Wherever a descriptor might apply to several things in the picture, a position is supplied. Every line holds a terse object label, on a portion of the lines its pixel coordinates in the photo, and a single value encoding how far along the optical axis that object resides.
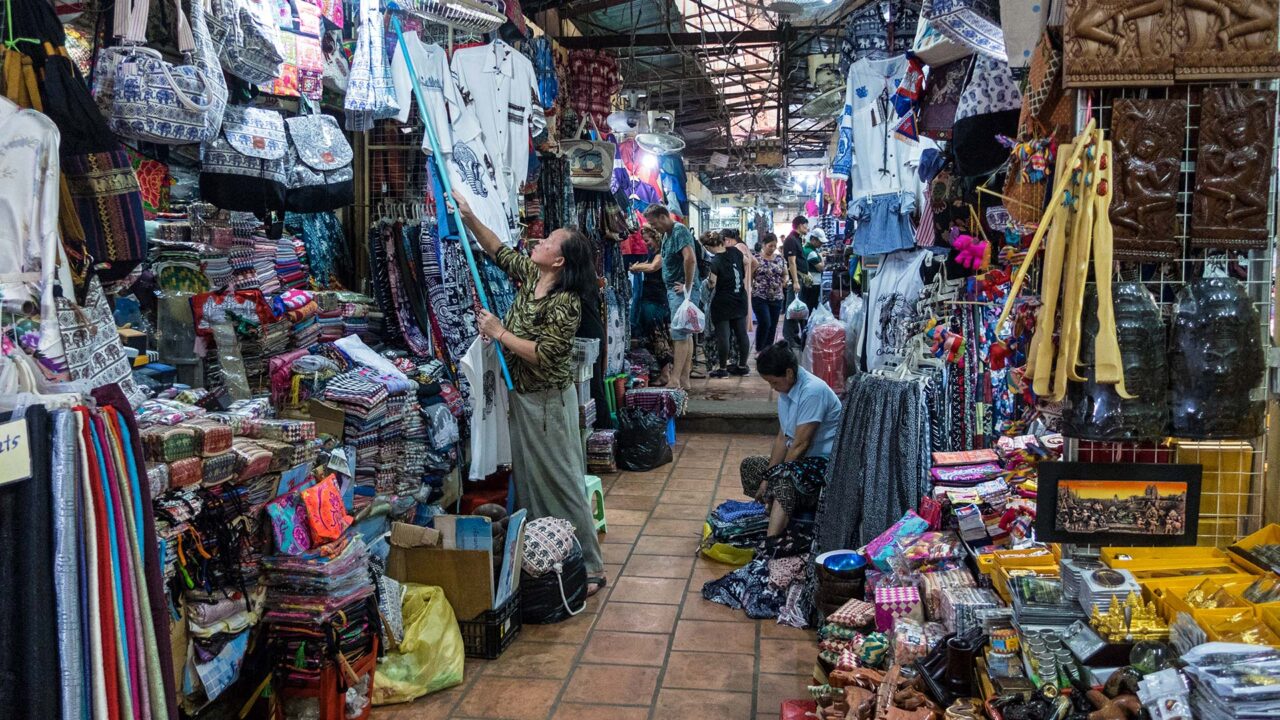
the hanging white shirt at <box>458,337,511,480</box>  4.57
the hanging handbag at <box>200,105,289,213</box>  3.67
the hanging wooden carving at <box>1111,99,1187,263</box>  2.13
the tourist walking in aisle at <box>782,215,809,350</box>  12.37
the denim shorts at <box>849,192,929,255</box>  5.89
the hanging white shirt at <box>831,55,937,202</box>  5.83
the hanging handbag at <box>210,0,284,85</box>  3.46
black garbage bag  7.34
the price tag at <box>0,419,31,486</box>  1.93
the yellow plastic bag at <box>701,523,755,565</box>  5.18
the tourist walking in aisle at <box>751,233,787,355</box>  11.65
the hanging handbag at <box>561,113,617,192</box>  7.15
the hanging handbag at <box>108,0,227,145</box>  2.97
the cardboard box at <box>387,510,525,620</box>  4.03
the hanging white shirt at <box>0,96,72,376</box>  2.40
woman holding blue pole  4.52
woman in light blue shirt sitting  4.91
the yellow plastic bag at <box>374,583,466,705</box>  3.64
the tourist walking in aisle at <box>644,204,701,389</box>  9.41
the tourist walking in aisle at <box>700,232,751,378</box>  10.34
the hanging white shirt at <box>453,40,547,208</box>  5.02
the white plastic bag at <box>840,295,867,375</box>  7.33
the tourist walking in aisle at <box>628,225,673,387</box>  9.72
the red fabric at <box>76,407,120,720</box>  2.10
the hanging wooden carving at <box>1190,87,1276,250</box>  2.11
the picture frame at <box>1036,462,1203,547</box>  2.19
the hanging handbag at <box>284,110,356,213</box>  4.05
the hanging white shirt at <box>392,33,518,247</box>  4.50
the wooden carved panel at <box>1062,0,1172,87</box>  2.13
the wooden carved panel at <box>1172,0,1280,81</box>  2.10
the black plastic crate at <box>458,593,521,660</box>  4.03
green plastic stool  5.62
